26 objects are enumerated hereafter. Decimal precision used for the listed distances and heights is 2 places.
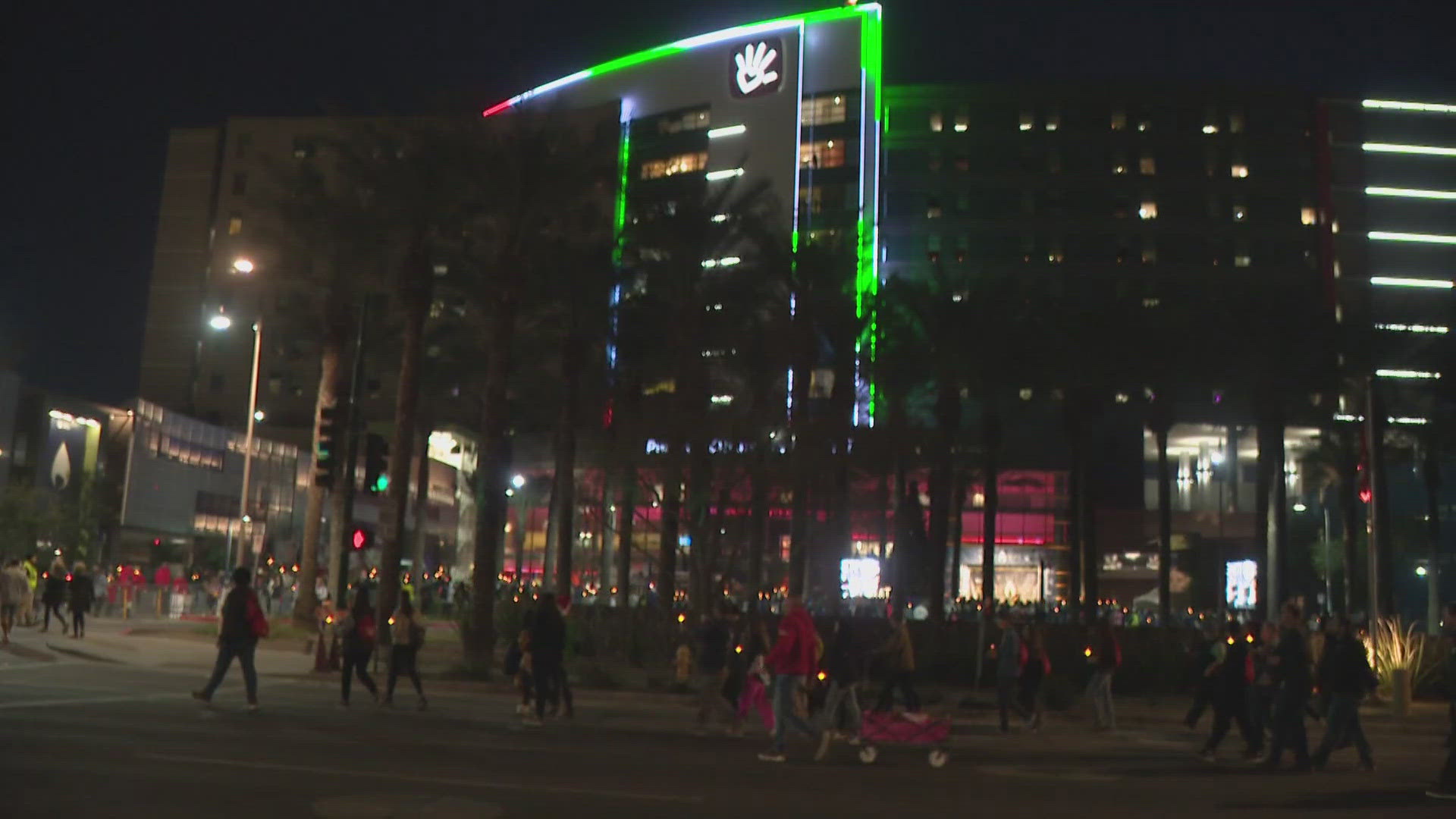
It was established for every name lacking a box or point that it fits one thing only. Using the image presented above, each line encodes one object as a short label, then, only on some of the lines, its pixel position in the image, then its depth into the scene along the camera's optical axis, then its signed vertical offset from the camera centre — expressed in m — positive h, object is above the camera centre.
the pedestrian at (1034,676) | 20.50 -0.75
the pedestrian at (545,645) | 17.30 -0.50
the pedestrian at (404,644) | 18.78 -0.60
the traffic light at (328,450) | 23.61 +2.54
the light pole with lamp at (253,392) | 33.50 +5.05
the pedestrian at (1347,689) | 15.21 -0.56
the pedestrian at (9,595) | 26.30 -0.22
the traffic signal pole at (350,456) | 25.64 +2.80
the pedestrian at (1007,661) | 20.00 -0.53
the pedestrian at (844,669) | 15.95 -0.60
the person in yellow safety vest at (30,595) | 30.03 -0.22
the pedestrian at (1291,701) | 15.37 -0.73
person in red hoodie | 14.67 -0.51
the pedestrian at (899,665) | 18.64 -0.61
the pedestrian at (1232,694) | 16.25 -0.72
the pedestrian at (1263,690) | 16.36 -0.67
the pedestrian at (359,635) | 18.16 -0.48
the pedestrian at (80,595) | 29.00 -0.17
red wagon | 15.09 -1.23
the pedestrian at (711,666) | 18.33 -0.71
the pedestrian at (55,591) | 30.80 -0.12
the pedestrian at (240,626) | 15.78 -0.38
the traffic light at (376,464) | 22.20 +2.20
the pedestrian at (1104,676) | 20.61 -0.71
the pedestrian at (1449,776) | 12.66 -1.23
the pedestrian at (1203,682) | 17.34 -0.64
